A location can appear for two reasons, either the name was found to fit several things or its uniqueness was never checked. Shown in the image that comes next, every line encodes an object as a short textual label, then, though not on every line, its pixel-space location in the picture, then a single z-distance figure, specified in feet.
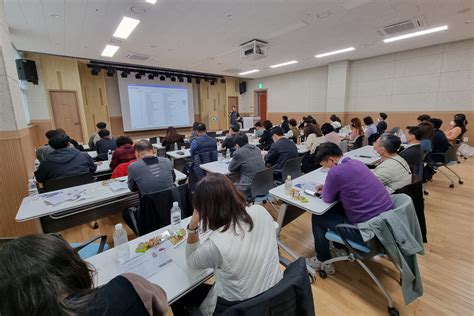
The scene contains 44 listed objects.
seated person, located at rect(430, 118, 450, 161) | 13.69
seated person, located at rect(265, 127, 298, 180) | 11.57
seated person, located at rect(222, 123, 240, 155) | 15.15
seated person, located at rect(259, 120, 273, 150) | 17.32
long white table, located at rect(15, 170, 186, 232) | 6.68
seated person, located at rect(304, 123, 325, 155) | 14.89
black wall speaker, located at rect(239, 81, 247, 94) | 42.60
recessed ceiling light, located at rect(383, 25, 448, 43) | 17.12
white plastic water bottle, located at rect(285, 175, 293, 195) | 7.79
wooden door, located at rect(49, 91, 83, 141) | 23.74
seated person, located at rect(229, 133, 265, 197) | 9.84
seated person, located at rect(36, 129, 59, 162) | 12.55
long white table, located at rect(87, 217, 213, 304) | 3.60
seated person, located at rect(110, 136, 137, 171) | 10.88
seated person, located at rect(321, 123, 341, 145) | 14.23
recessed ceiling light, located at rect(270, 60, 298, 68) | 27.30
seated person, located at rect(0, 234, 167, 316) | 1.78
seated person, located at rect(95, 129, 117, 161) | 14.25
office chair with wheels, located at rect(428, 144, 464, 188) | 13.29
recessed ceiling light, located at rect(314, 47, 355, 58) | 22.48
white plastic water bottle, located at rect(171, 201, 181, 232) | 5.49
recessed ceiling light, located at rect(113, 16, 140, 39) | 14.05
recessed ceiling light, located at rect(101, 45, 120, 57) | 19.42
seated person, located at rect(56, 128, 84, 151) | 15.62
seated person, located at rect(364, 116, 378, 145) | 18.11
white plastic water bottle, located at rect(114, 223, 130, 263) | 4.31
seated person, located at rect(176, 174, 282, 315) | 3.37
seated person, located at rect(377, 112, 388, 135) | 20.03
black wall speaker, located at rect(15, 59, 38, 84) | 17.85
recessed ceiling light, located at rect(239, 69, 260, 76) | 32.67
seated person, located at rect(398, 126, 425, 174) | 10.23
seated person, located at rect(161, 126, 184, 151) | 17.95
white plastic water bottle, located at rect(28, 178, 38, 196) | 8.39
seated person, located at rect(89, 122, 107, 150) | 17.24
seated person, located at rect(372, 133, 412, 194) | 7.50
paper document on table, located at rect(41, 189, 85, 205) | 7.21
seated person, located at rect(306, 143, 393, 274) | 5.93
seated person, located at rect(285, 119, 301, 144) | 19.01
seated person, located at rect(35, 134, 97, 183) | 8.80
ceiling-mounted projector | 18.70
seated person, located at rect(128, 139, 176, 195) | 7.34
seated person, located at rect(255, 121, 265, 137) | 20.97
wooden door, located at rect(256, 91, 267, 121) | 42.57
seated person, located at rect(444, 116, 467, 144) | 16.25
